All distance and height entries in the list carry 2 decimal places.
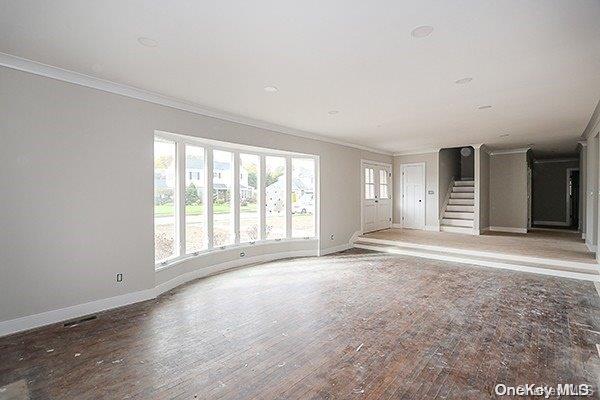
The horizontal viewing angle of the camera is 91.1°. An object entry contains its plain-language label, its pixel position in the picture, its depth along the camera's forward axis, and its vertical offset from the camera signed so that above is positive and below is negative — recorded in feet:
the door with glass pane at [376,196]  27.20 +0.28
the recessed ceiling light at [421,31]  7.52 +4.39
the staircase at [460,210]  28.07 -1.14
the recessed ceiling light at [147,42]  8.20 +4.49
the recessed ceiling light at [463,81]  11.00 +4.48
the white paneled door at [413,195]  29.91 +0.38
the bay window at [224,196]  14.73 +0.23
